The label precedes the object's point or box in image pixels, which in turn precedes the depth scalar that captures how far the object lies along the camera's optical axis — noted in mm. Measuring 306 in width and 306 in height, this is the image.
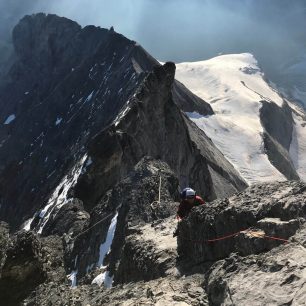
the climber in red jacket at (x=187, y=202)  11072
